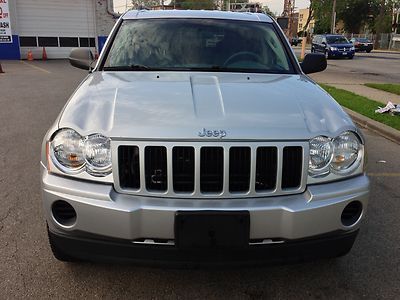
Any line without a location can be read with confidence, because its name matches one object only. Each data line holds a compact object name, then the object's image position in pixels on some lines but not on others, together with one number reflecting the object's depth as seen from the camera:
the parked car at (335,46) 30.52
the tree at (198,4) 70.94
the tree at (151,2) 66.22
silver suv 2.42
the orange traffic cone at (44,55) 24.73
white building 24.17
